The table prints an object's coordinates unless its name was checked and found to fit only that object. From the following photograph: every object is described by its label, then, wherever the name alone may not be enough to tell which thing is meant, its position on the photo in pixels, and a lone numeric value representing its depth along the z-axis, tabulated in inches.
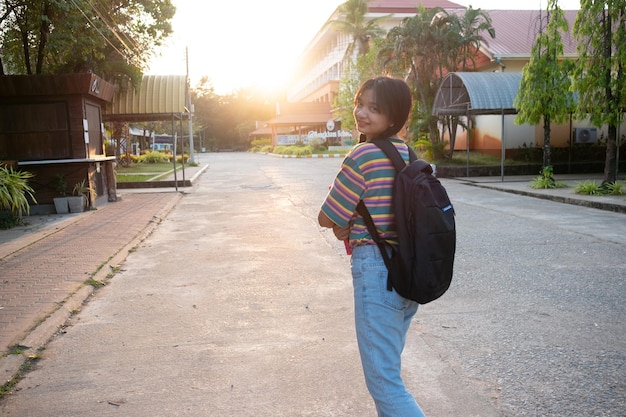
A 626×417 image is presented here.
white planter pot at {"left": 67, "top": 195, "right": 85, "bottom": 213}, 505.0
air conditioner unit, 862.5
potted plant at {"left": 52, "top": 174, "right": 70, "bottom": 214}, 503.2
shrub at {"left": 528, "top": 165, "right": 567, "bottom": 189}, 624.0
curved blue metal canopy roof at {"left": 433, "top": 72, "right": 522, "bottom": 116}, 762.7
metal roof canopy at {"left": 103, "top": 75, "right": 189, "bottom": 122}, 734.8
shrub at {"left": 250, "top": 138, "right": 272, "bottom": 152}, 2992.1
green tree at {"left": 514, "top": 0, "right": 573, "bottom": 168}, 613.0
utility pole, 1475.1
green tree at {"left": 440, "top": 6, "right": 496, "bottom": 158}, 935.7
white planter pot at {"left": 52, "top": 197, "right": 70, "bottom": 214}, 502.9
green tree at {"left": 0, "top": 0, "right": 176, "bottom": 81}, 546.3
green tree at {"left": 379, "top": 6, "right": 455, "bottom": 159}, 944.9
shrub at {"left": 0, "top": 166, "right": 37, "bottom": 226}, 403.7
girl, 90.0
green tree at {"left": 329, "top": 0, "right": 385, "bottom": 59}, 1721.2
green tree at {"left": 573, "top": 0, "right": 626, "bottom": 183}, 537.0
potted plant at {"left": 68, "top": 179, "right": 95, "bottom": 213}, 506.0
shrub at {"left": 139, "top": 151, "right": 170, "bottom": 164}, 1594.5
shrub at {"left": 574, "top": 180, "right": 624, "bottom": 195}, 538.0
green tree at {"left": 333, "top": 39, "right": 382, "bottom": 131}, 1515.7
